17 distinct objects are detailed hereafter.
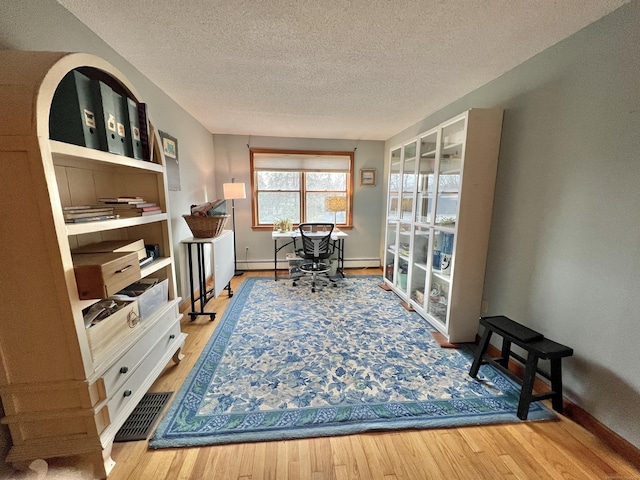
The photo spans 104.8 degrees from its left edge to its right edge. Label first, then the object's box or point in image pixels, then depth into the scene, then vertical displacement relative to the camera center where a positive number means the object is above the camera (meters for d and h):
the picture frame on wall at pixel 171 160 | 2.36 +0.36
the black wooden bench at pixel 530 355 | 1.40 -0.91
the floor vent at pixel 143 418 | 1.30 -1.25
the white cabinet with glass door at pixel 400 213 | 2.98 -0.23
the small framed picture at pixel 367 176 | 4.28 +0.34
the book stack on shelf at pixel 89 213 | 1.06 -0.08
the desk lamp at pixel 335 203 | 4.02 -0.12
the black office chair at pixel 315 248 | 3.37 -0.71
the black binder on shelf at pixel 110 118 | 1.17 +0.39
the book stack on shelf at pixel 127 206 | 1.38 -0.06
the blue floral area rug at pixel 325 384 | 1.39 -1.27
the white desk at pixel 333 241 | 3.73 -0.76
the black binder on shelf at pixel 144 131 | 1.49 +0.40
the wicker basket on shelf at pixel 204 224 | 2.53 -0.30
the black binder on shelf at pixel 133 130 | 1.39 +0.38
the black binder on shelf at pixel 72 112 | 1.08 +0.37
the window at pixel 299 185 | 4.10 +0.19
